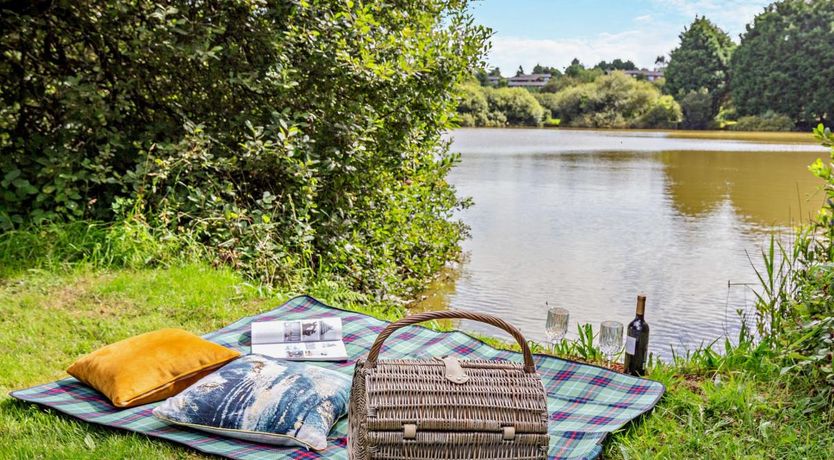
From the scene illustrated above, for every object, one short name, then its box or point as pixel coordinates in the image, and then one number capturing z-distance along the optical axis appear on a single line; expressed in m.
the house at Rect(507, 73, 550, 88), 96.94
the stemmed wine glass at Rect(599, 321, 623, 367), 2.89
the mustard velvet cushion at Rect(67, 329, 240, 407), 2.36
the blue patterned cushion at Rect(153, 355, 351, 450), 2.15
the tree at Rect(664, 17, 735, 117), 49.19
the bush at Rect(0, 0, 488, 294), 4.33
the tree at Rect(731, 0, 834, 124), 39.09
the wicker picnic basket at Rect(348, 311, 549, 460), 1.70
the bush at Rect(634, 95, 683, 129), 42.75
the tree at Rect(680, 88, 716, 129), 44.19
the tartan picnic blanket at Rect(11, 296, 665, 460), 2.14
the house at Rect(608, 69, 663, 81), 105.21
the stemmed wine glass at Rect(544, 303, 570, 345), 2.98
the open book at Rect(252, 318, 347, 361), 2.86
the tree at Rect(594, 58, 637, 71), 94.81
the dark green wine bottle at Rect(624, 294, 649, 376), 2.72
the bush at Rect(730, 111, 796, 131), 38.84
